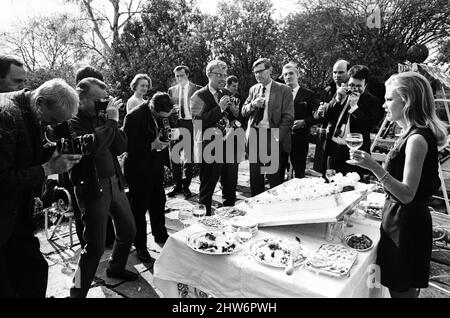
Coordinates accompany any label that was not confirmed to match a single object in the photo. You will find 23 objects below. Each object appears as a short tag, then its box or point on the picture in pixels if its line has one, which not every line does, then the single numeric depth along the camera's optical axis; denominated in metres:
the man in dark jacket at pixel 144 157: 3.27
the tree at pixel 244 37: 12.32
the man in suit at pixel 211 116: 4.22
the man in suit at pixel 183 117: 5.59
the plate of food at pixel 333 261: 1.76
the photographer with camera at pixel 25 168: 1.76
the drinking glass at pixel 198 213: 2.53
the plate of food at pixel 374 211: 2.63
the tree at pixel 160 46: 11.52
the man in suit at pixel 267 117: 4.45
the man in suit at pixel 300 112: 5.12
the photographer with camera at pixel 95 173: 2.46
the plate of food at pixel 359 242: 2.08
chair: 3.58
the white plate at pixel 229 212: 2.55
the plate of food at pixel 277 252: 1.87
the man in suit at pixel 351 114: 4.14
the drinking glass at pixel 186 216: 2.49
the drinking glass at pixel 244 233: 2.19
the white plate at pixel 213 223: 2.37
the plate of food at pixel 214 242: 2.00
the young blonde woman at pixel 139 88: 4.72
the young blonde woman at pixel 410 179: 1.88
